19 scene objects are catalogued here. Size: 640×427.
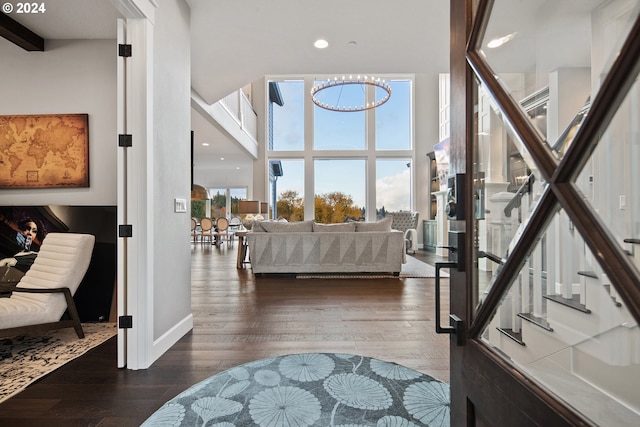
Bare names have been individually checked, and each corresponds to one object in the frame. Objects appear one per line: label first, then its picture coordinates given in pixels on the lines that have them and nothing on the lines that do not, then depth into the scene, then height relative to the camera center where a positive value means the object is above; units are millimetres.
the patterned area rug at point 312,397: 1536 -996
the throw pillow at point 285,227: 5141 -228
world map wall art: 3088 +608
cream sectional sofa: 5020 -619
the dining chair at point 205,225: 9812 -375
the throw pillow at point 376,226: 5127 -211
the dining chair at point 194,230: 10344 -559
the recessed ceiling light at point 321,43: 3434 +1863
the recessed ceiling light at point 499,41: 744 +419
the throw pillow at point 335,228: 5117 -245
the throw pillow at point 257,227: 5195 -231
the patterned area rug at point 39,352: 1930 -1014
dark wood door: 473 +0
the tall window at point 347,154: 9977 +1853
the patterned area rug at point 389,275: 4965 -1000
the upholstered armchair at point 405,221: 8961 -229
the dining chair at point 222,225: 10172 -388
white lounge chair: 2307 -588
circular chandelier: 6527 +2722
